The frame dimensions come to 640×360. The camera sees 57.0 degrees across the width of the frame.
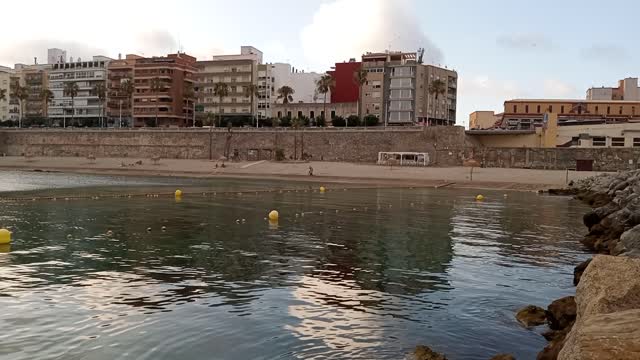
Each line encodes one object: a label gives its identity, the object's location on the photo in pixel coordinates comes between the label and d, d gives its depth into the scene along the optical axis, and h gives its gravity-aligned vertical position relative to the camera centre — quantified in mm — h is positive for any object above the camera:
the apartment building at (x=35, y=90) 189875 +17616
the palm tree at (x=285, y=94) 152500 +15627
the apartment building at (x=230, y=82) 159750 +19101
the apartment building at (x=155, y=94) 162000 +15092
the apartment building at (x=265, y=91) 163750 +17061
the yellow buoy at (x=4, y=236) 25281 -3990
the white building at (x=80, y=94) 174750 +15602
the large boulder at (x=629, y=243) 19312 -2613
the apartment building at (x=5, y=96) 195125 +15881
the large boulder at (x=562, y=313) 13877 -3587
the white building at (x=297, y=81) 168750 +21154
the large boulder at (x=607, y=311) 7039 -2179
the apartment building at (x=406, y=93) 142625 +15973
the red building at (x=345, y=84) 153000 +18750
